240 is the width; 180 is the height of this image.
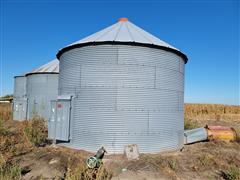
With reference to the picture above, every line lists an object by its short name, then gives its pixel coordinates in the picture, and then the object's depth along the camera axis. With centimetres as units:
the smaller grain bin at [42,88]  1736
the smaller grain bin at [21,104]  1945
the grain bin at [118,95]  889
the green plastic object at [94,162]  620
